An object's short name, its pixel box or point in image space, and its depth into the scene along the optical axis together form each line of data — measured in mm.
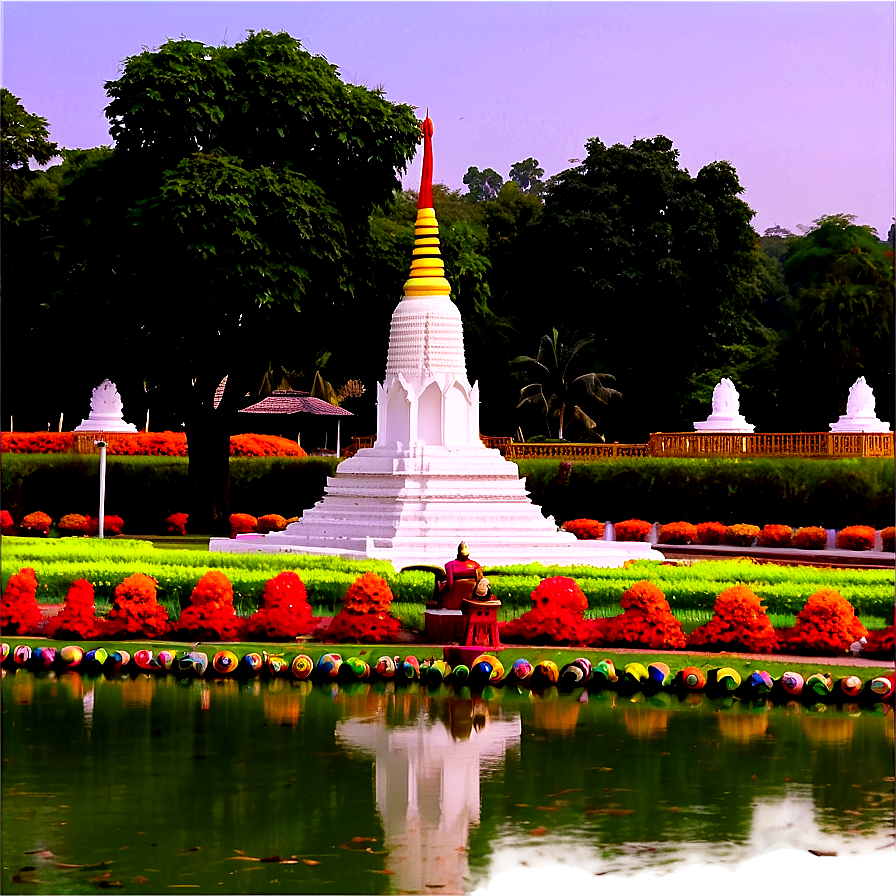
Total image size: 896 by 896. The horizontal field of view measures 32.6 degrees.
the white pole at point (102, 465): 32144
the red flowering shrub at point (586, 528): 35188
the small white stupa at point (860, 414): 46312
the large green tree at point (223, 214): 33688
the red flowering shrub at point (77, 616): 19266
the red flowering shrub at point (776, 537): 34656
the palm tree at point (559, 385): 56875
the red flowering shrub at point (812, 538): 34500
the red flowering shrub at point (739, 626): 18531
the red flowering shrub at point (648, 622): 18844
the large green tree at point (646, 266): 58875
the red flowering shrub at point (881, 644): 17984
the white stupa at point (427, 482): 26422
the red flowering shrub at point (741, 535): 35000
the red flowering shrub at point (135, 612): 19422
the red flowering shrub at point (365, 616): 19156
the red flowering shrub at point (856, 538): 33625
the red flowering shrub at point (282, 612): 19375
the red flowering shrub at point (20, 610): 19641
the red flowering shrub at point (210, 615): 19391
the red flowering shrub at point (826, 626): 18266
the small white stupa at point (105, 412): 52094
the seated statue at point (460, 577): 18047
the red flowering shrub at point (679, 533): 35562
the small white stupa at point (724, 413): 48000
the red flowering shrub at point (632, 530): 35500
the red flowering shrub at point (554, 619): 19094
